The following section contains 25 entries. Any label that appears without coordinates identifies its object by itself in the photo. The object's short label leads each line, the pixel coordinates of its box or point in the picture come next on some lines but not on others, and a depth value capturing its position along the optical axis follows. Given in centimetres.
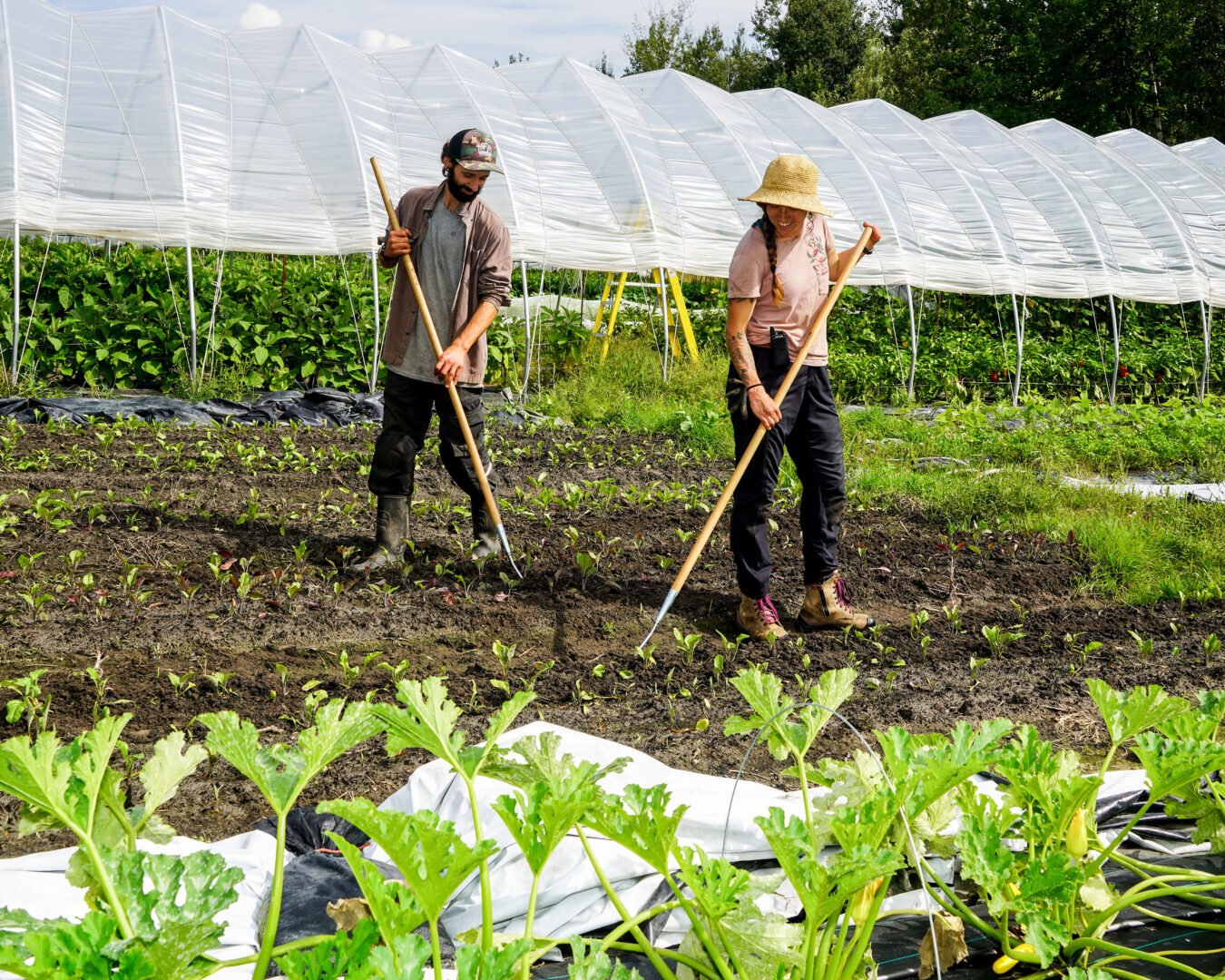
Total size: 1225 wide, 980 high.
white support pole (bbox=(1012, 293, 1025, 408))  1239
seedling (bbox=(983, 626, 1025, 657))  417
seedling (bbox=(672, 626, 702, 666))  394
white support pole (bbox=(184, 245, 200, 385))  885
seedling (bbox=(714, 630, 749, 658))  400
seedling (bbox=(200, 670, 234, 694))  336
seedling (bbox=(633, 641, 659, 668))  389
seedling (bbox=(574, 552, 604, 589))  470
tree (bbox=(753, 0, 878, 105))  3950
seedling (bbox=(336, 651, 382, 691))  352
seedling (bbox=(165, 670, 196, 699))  334
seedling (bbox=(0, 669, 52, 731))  302
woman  397
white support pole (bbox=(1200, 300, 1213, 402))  1339
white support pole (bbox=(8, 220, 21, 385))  835
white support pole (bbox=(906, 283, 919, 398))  1169
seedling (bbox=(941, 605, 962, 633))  448
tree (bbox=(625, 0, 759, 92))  3828
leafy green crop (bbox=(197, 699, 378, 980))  152
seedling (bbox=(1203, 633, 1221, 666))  407
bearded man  468
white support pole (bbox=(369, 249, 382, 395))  966
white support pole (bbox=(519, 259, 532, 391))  964
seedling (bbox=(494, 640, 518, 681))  372
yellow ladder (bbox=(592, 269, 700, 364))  1145
